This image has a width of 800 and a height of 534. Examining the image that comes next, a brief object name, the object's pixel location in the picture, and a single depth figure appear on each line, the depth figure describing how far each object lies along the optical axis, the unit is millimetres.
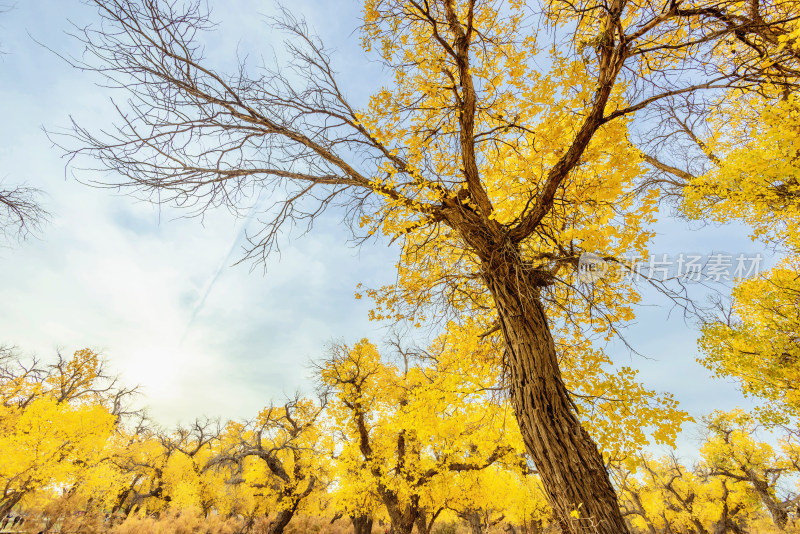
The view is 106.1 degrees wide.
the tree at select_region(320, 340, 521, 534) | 9867
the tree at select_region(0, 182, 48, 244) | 5008
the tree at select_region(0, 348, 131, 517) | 11250
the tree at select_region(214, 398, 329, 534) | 13641
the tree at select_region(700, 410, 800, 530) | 15531
